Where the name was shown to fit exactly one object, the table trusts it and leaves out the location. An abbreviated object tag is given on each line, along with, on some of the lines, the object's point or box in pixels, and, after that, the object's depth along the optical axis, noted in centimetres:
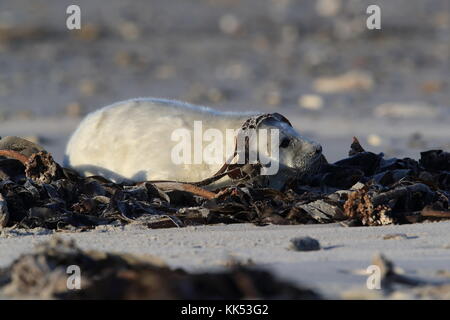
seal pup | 517
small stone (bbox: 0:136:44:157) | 566
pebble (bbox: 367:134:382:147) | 885
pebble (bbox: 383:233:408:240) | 400
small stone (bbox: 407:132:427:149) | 870
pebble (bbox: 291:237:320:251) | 370
